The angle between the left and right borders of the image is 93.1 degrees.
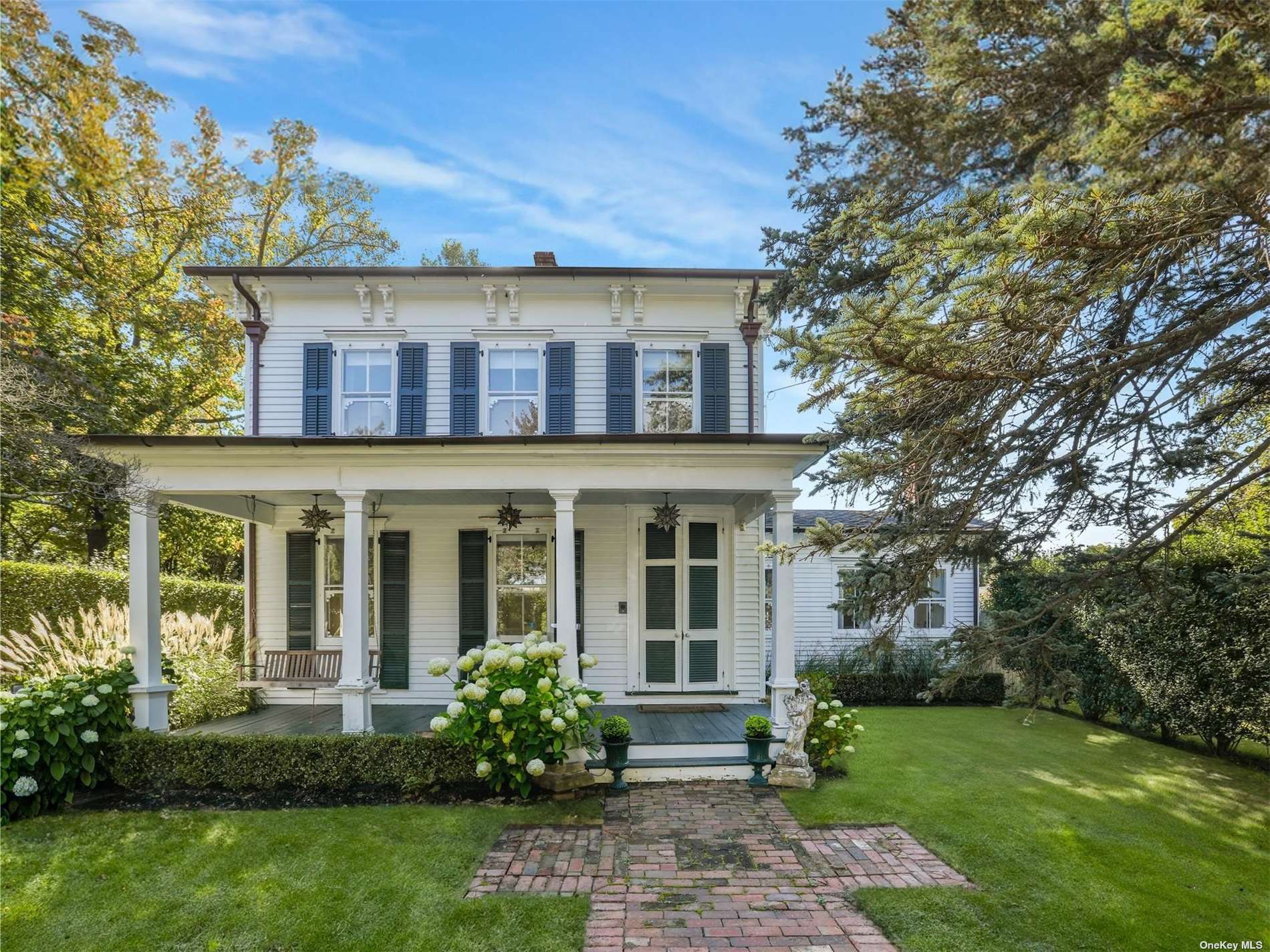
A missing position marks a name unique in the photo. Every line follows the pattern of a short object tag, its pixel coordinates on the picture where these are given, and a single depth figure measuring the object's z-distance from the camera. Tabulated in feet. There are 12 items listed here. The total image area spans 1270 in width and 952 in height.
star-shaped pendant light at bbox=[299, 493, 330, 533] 28.19
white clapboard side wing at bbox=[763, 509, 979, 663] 42.01
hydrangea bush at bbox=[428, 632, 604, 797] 19.08
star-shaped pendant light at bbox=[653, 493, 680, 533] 27.63
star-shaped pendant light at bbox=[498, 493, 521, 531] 27.61
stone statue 21.24
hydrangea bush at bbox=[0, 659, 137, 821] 17.74
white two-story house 28.71
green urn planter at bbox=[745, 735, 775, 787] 21.20
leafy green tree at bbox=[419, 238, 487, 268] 57.99
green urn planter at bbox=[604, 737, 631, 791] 20.57
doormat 27.27
